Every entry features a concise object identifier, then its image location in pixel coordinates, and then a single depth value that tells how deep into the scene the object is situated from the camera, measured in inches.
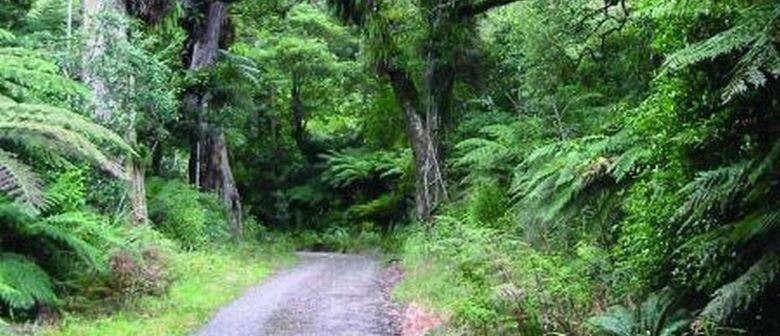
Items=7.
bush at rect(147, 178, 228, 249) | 679.7
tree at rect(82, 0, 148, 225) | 539.8
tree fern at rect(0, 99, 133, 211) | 338.0
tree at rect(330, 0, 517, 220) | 663.1
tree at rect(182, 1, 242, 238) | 814.5
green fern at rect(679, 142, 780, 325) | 179.6
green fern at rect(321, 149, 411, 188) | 1035.9
